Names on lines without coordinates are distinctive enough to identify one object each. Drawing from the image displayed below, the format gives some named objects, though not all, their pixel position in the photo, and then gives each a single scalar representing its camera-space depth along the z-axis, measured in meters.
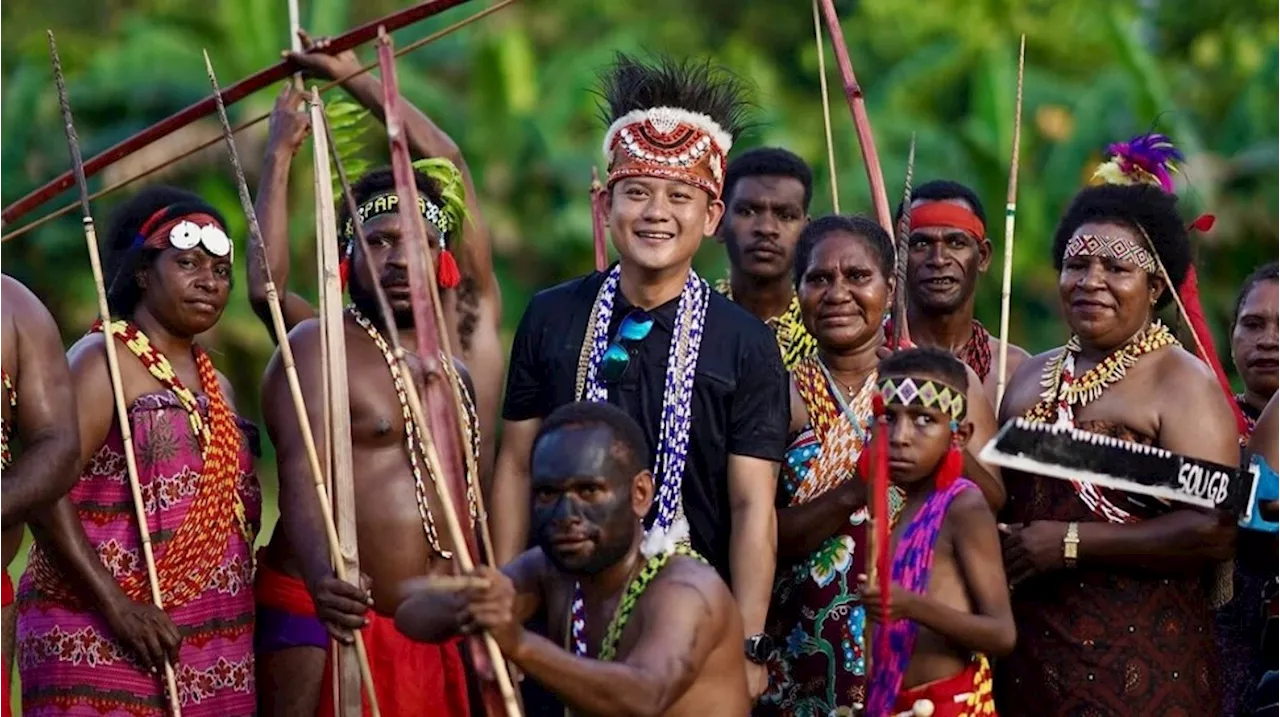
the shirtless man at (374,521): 12.30
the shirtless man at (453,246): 13.39
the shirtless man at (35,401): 11.60
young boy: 11.14
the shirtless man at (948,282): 14.02
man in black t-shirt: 11.70
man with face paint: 9.48
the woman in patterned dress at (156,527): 12.27
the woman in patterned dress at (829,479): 12.17
